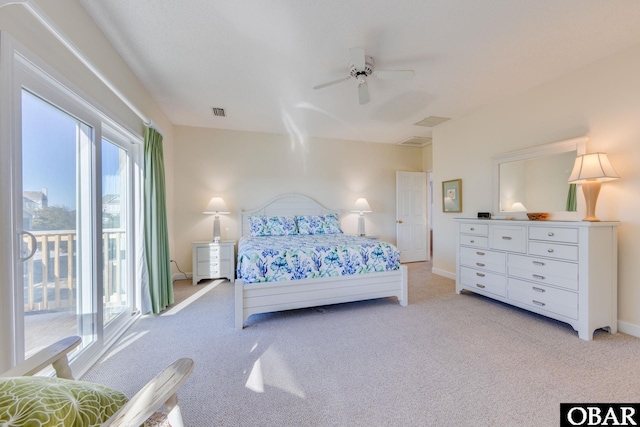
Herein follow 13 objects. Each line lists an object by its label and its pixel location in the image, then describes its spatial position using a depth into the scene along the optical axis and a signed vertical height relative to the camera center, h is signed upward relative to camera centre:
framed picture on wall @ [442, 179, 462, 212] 4.12 +0.26
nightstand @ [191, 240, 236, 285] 4.03 -0.74
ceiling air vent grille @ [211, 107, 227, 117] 3.73 +1.51
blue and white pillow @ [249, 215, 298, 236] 4.27 -0.22
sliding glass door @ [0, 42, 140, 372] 1.27 -0.02
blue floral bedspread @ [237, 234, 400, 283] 2.64 -0.51
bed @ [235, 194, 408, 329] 2.58 -0.75
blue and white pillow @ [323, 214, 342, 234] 4.54 -0.23
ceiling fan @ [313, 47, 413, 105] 2.17 +1.30
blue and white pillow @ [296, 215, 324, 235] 4.46 -0.20
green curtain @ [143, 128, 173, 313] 2.84 -0.16
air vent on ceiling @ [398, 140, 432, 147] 5.21 +1.49
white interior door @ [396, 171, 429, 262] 5.53 -0.09
